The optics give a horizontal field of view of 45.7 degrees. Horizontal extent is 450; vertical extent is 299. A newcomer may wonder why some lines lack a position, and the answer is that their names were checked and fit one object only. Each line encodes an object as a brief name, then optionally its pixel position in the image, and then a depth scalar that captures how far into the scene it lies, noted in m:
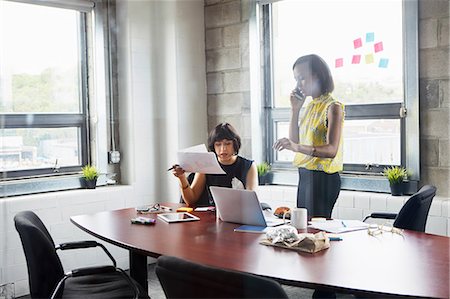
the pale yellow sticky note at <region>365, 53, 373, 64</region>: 2.97
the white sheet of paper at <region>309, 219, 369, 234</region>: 2.20
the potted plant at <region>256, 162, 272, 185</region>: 3.33
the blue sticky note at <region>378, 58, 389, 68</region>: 2.87
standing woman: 3.09
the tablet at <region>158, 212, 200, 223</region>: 2.55
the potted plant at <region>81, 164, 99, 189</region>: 3.23
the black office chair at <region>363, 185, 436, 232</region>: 2.27
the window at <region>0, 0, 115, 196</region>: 3.04
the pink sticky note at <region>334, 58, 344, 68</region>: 3.10
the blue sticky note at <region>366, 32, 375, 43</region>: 2.94
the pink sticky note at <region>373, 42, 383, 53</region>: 2.89
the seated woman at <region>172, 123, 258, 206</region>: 2.84
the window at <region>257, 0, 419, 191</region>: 2.75
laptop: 2.30
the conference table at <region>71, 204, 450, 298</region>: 1.50
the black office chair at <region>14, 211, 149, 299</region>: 2.14
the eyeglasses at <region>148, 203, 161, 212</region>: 2.81
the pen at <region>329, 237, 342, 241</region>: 2.03
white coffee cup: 2.29
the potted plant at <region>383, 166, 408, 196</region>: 2.76
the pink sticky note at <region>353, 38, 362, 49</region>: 3.03
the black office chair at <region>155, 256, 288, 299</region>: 1.27
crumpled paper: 1.87
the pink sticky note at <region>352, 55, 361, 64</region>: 3.04
